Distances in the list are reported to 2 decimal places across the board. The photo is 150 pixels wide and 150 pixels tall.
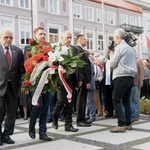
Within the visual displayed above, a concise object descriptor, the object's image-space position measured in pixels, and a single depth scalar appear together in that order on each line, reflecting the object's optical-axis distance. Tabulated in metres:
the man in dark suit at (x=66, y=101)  5.76
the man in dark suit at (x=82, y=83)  6.27
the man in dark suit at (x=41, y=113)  5.05
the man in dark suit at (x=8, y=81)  4.80
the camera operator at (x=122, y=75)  5.65
